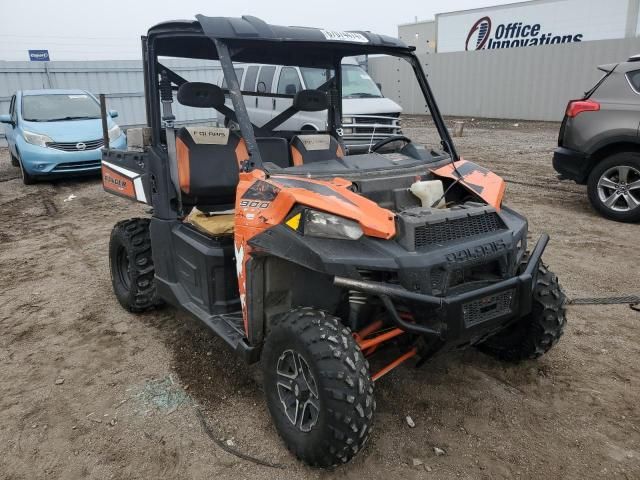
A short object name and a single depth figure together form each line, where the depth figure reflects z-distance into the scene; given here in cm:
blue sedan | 913
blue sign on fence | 1502
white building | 1964
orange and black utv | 229
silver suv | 619
